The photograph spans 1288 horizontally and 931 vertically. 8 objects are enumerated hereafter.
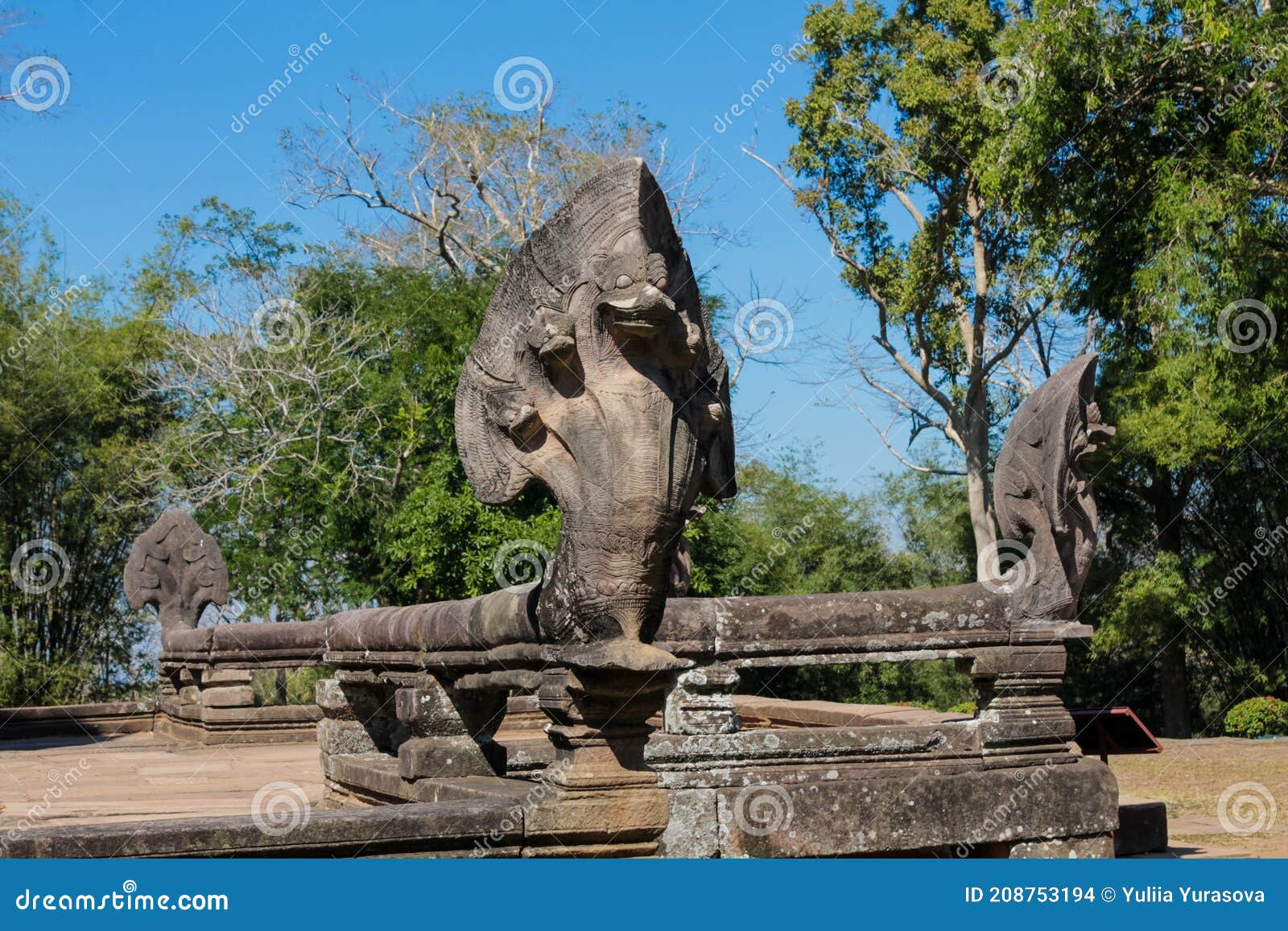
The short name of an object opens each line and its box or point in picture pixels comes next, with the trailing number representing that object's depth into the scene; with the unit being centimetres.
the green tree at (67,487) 2108
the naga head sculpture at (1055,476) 657
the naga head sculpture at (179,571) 1342
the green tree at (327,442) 1978
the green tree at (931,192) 2109
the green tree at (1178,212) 1377
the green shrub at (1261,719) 1655
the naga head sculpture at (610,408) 390
